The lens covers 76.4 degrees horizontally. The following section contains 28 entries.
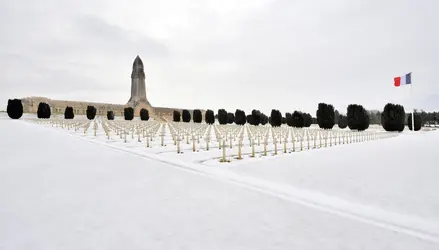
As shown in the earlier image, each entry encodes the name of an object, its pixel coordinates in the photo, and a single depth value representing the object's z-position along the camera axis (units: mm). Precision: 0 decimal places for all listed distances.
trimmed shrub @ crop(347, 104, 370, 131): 40781
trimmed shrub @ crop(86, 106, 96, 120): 77562
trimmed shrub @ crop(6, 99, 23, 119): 68938
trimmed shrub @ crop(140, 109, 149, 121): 82750
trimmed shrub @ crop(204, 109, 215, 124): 70875
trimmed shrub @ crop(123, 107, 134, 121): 81456
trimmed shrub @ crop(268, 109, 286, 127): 56188
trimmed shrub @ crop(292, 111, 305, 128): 52156
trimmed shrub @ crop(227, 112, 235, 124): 73562
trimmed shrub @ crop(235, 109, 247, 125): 67312
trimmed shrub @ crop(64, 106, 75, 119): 75712
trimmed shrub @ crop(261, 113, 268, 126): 78575
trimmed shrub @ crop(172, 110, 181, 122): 81662
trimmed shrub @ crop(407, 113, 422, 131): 45656
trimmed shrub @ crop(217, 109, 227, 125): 70750
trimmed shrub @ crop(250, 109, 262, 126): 65000
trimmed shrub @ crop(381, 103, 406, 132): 39781
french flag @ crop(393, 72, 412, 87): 34059
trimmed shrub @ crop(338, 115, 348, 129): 59600
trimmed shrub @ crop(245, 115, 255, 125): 66812
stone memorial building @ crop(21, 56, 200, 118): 91144
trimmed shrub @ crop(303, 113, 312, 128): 65000
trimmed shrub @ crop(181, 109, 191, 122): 78125
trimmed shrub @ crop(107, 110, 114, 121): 81975
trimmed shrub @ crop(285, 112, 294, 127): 53075
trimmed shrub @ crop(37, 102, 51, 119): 72625
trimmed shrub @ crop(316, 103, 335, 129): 45750
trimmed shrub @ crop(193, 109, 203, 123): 75500
